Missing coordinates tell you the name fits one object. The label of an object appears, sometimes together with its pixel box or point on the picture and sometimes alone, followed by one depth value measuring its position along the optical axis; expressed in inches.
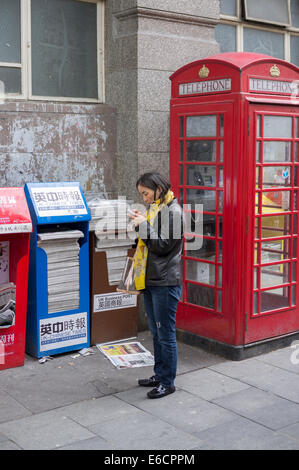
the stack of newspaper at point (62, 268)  221.3
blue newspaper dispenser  218.5
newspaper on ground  224.1
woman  185.5
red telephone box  219.8
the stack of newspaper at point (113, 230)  234.4
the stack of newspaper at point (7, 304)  209.2
